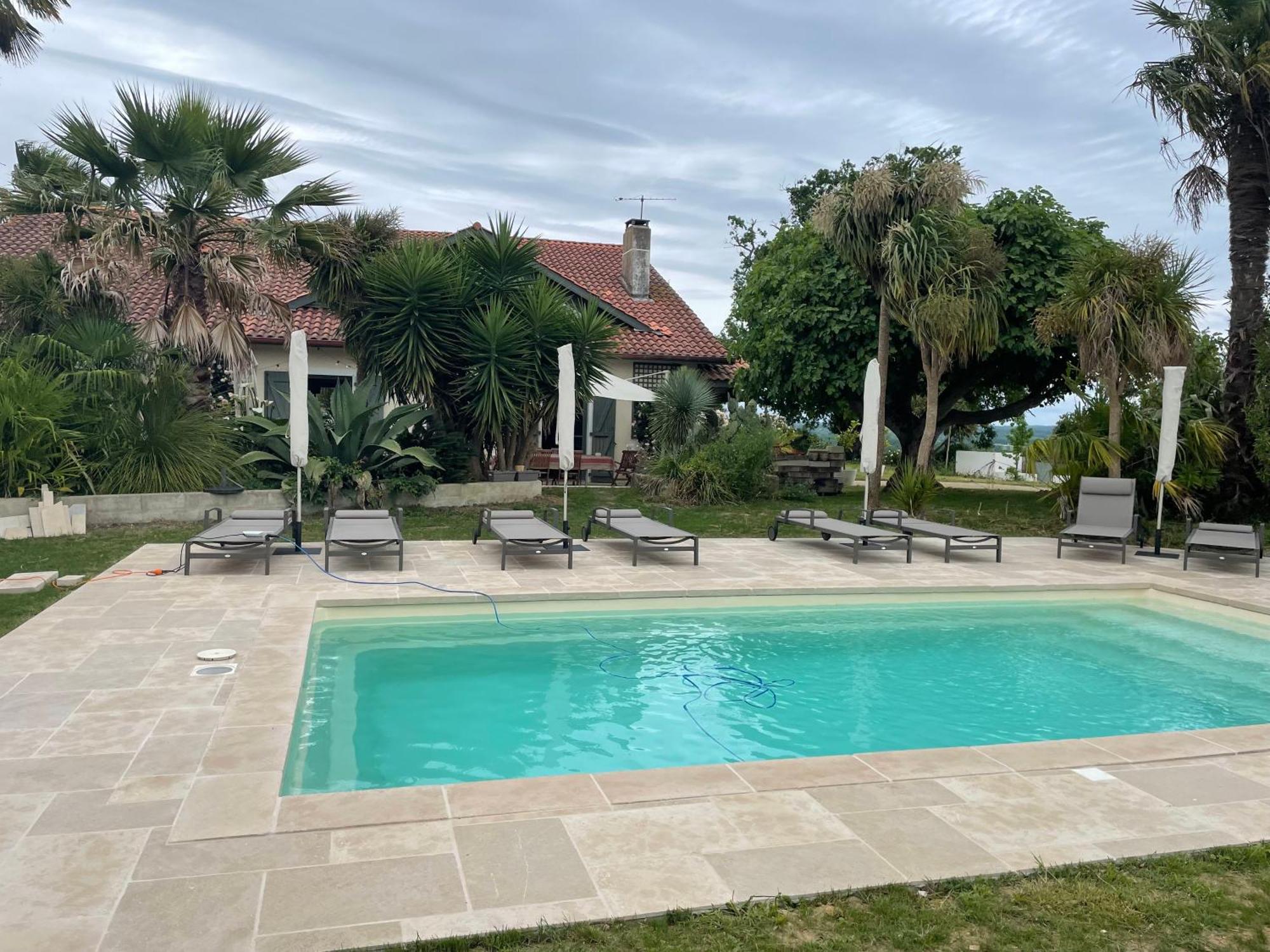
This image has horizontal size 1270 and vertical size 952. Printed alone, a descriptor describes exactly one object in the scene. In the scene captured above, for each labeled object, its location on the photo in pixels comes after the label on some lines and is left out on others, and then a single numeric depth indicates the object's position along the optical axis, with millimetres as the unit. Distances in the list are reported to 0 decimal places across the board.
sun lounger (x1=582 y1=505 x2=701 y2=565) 10773
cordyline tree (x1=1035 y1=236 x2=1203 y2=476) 12914
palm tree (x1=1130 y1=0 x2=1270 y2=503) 12812
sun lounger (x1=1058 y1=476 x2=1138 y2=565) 12031
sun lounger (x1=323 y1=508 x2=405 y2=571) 9625
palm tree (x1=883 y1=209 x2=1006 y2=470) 14742
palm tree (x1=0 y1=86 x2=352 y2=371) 12414
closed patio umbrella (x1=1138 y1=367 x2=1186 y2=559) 11719
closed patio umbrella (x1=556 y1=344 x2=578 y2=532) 11609
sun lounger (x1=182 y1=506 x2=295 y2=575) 9227
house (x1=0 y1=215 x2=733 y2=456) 19219
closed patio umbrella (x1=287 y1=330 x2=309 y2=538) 10219
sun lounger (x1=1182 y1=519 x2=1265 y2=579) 11148
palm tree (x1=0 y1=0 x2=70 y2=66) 12664
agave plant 13586
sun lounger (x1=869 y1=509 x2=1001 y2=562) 11609
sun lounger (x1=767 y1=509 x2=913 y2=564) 11352
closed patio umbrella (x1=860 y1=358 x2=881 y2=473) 12938
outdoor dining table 19000
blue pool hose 6535
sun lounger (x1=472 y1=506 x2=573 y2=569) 10227
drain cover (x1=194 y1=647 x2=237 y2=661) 6094
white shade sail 17406
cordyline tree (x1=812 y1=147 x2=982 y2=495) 15094
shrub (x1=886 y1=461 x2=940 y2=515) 14422
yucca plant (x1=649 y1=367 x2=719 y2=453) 18750
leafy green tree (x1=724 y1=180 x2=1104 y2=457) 17531
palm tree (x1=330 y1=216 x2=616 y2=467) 14391
